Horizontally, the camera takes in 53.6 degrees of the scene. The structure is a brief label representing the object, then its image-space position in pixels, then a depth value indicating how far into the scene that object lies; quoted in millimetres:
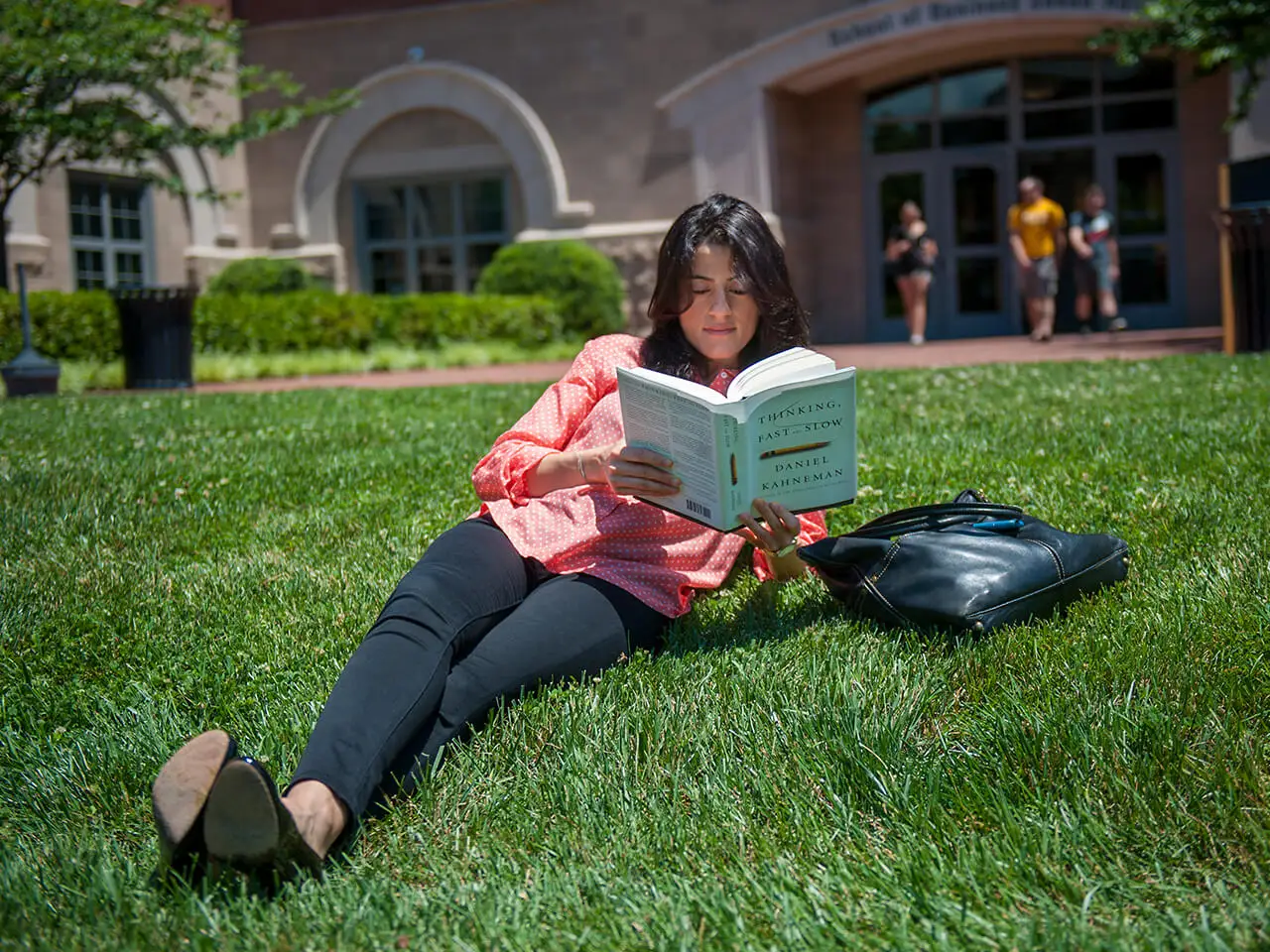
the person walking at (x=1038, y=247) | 15906
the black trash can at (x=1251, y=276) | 10430
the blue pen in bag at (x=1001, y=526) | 3223
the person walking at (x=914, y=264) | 16961
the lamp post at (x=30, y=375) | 11391
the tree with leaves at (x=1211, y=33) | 11070
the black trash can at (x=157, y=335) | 12305
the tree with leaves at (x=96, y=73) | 10977
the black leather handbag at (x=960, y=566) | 3078
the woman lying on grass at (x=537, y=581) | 2104
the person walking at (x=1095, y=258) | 16578
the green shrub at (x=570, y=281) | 17750
